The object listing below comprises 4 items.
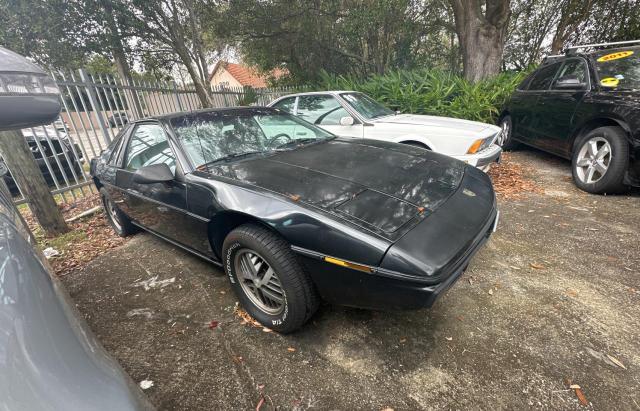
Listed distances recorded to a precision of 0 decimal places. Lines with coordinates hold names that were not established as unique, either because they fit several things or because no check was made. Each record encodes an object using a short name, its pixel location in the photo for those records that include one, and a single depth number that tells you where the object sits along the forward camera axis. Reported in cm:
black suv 356
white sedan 386
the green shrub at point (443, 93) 684
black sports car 153
